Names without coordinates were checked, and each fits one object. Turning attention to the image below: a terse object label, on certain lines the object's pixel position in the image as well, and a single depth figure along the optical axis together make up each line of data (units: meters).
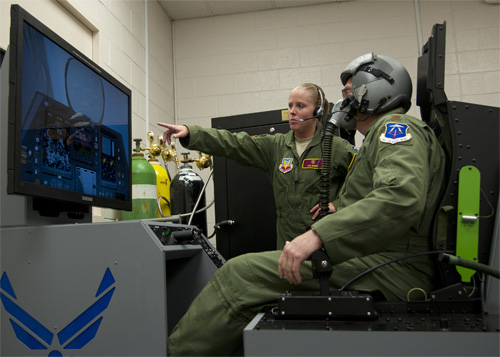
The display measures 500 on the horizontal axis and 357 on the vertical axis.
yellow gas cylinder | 2.52
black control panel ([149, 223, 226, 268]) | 1.40
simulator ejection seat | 1.20
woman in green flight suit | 2.17
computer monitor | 1.23
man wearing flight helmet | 1.13
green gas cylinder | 2.22
